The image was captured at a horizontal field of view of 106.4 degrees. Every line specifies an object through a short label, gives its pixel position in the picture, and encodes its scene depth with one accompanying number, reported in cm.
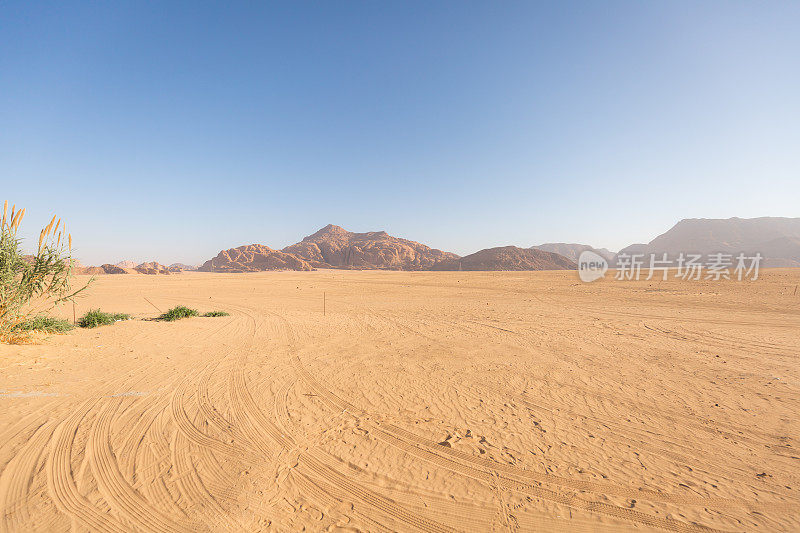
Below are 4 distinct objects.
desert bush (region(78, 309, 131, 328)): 1030
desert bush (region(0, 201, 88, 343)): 710
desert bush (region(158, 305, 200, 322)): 1221
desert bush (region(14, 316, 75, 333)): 766
